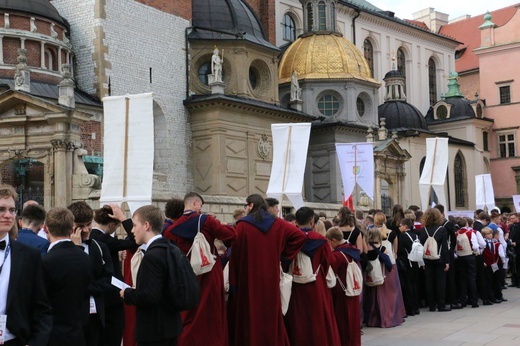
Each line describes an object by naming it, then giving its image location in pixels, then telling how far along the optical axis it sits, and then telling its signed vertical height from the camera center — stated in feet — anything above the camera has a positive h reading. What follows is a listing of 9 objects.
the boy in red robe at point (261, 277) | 29.01 -2.34
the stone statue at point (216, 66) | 102.58 +20.51
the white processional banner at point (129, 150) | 37.35 +3.41
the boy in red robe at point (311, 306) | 30.66 -3.70
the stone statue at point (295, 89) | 120.57 +20.01
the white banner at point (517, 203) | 90.33 +0.82
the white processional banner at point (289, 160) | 49.75 +3.64
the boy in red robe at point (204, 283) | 26.91 -2.36
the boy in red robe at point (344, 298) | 34.53 -3.90
